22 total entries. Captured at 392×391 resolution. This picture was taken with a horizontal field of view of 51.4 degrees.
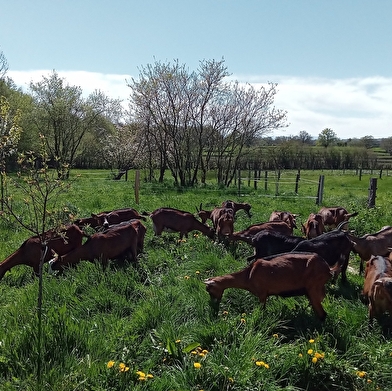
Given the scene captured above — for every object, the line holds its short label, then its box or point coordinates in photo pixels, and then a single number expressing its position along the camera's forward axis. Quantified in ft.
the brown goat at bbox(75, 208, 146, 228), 31.73
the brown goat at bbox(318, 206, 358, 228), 35.60
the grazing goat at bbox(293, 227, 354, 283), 21.89
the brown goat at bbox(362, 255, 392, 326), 16.40
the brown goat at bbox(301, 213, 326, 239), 30.32
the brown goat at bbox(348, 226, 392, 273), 25.20
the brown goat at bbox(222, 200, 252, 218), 41.14
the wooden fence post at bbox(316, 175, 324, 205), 55.93
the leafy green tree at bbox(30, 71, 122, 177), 114.21
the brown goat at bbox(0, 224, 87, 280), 23.22
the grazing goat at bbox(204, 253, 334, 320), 17.52
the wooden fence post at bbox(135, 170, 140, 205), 52.08
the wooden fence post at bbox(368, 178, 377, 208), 45.57
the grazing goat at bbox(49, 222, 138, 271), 22.97
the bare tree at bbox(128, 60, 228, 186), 85.05
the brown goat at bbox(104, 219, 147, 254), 27.09
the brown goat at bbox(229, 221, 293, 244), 26.58
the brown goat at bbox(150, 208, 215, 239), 32.89
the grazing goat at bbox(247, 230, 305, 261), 23.11
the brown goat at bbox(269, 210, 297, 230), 33.22
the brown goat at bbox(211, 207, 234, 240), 28.86
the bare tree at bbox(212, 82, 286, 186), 89.20
